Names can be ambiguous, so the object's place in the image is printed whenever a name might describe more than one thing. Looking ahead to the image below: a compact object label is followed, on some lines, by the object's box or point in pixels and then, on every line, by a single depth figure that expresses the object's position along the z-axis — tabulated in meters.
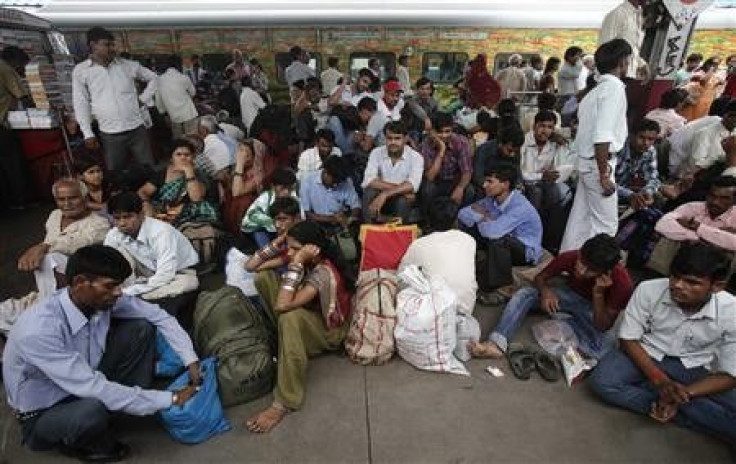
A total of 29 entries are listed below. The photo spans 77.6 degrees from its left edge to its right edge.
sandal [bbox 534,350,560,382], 2.86
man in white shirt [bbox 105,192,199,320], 2.94
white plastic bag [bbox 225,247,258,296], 3.37
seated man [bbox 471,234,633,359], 2.76
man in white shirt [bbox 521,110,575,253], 4.52
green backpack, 2.58
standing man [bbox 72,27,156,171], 4.43
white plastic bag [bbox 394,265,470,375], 2.78
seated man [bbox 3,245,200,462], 1.94
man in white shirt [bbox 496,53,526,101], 8.68
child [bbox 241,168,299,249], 3.85
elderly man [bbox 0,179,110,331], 2.92
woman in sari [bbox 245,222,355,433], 2.54
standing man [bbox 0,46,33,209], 5.20
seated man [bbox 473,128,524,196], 4.63
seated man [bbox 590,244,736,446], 2.22
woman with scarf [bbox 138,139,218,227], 3.99
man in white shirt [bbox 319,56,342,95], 9.08
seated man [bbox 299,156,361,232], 4.24
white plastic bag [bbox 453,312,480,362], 3.02
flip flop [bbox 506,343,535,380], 2.89
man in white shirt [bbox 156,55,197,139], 7.14
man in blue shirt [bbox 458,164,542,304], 3.63
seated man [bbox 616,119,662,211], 4.12
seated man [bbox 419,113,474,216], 4.80
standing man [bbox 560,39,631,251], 3.33
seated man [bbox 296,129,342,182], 4.63
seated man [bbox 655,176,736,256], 3.30
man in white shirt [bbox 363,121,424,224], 4.47
